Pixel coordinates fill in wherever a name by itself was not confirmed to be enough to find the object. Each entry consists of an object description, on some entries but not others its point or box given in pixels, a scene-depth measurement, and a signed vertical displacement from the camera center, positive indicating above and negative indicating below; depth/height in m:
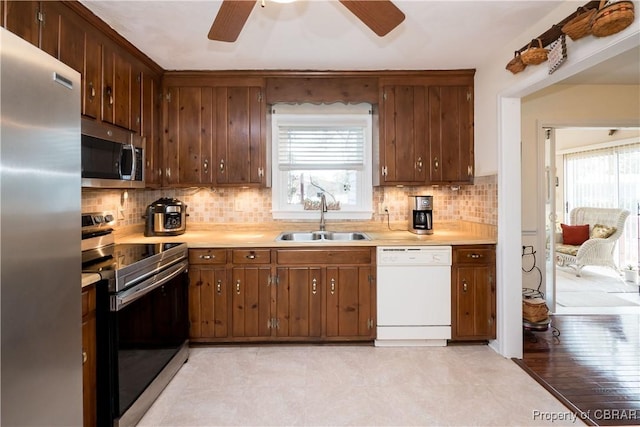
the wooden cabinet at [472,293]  2.88 -0.68
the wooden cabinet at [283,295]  2.86 -0.67
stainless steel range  1.75 -0.60
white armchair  5.15 -0.49
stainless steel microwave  2.00 +0.38
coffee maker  3.23 -0.01
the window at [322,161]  3.44 +0.54
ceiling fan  1.54 +0.95
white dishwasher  2.87 -0.68
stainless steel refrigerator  0.96 -0.07
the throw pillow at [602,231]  5.18 -0.29
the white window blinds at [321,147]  3.48 +0.68
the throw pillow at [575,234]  5.55 -0.36
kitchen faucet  3.40 +0.06
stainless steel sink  3.35 -0.21
